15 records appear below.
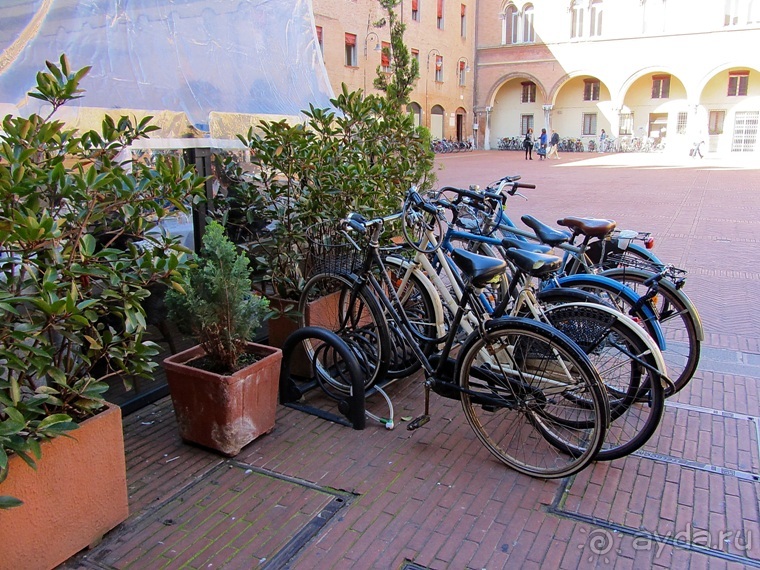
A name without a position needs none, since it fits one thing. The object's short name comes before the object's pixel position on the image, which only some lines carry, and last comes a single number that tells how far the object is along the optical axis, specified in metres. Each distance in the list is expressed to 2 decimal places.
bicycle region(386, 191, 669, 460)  3.12
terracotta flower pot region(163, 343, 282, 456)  3.25
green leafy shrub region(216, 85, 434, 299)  4.26
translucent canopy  3.95
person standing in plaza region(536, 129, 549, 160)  32.59
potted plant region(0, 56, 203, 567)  2.21
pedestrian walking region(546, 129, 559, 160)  33.22
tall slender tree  16.19
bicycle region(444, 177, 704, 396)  3.69
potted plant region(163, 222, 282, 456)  3.25
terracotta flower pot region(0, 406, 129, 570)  2.35
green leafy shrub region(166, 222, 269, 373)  3.25
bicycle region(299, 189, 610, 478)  2.97
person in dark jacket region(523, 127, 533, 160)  32.78
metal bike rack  3.56
